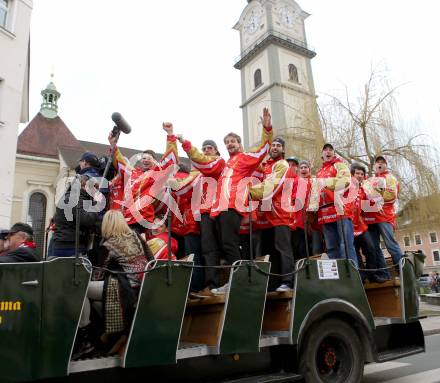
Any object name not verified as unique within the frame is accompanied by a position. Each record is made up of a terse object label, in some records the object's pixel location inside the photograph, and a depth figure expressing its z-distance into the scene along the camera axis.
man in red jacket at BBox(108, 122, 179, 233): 5.29
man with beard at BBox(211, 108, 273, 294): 4.81
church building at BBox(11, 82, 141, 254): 27.30
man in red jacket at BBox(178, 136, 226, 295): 4.81
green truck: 2.97
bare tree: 15.45
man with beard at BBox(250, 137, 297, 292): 5.06
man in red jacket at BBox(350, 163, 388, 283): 6.18
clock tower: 42.62
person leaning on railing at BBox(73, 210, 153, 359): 3.43
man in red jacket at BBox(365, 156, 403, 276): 6.29
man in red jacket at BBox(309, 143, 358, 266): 5.68
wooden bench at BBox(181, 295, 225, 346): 4.00
